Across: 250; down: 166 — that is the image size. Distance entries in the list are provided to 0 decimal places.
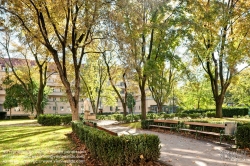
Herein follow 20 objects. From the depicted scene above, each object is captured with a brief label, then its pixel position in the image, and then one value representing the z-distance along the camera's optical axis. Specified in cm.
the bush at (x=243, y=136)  661
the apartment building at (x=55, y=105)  4636
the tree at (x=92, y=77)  2971
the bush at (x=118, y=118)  2237
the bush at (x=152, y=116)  2381
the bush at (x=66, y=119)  1941
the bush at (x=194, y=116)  2366
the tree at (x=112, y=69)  2489
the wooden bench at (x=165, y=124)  1151
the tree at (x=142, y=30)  1210
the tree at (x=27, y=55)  2242
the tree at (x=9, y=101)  3829
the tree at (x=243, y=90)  3459
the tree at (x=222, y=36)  1378
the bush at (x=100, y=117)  2932
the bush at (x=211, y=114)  2550
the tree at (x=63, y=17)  1244
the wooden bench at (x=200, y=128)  795
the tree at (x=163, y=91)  2948
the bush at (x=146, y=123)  1431
